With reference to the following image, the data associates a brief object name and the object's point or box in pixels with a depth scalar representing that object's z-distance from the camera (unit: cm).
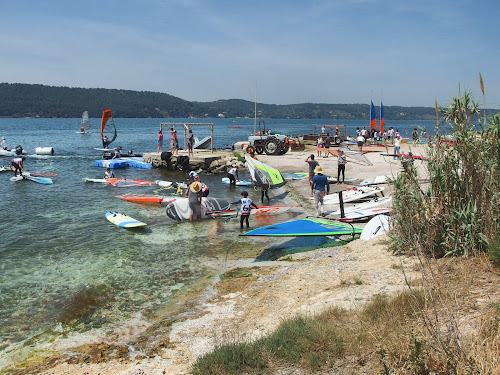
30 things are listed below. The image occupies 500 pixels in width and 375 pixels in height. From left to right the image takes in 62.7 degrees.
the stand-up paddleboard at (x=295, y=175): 2206
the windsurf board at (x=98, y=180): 2378
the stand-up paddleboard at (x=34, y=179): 2396
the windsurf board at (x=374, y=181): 1862
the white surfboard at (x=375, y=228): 1046
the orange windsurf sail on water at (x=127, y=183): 2287
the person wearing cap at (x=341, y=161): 1902
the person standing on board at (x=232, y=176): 2177
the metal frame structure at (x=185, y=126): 2892
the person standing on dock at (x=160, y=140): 3062
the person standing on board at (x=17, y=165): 2495
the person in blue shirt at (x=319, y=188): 1372
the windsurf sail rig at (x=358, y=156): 2064
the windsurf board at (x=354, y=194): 1589
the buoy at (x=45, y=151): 3928
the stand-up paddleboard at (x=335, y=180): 2045
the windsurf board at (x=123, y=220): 1373
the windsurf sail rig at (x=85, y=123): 6709
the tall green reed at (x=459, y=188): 701
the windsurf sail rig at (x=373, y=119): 4234
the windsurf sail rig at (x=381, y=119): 4120
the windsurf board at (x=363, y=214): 1300
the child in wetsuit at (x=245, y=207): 1329
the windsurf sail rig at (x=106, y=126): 3678
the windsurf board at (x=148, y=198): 1812
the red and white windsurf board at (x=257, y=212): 1507
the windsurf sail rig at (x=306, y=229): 1114
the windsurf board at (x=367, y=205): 1400
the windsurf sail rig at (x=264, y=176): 1798
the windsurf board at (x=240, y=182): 2209
